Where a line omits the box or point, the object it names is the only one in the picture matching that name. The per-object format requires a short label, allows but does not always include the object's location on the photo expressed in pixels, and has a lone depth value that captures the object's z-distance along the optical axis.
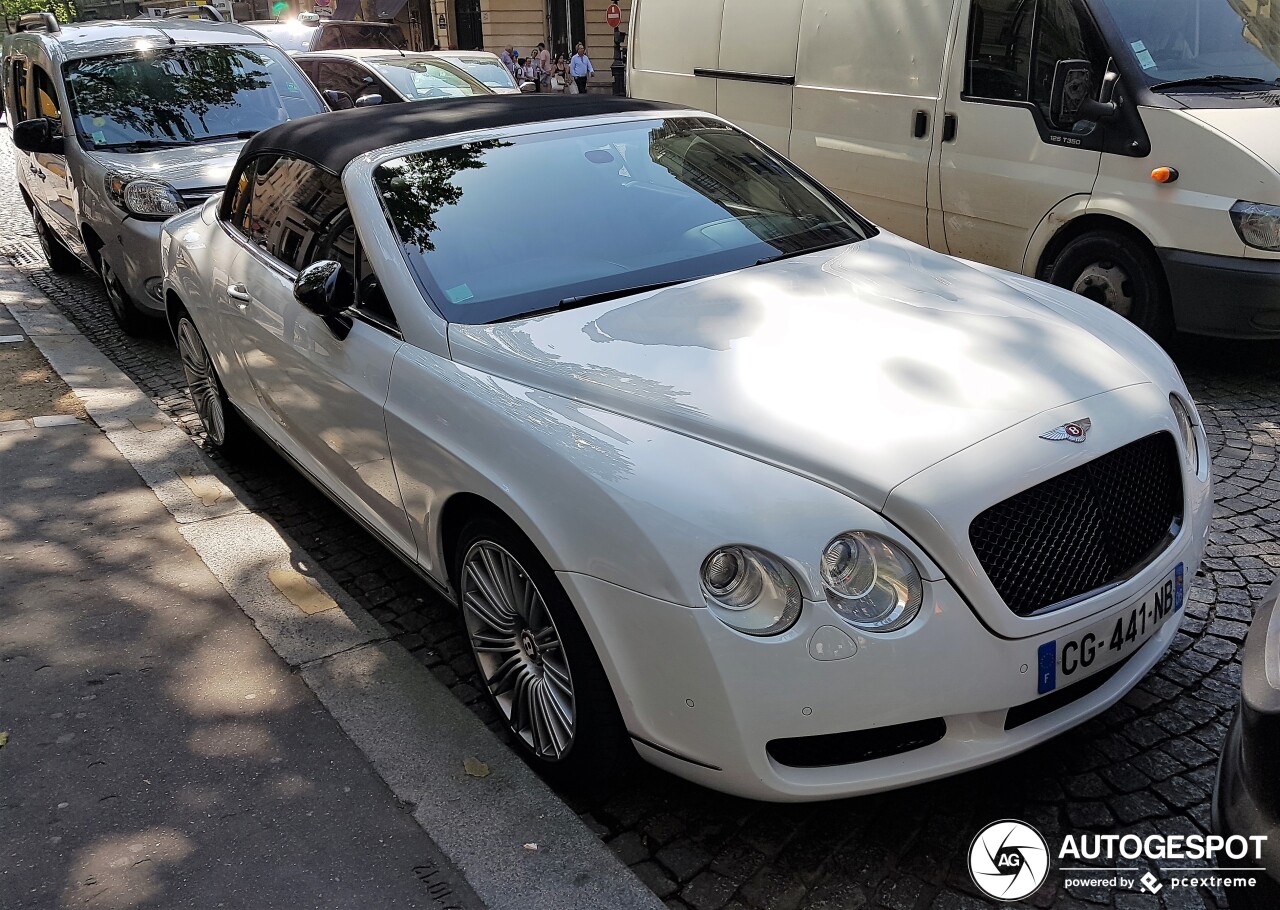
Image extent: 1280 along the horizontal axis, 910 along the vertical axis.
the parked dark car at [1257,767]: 1.90
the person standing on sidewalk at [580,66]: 27.16
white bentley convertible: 2.39
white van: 5.39
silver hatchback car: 7.13
